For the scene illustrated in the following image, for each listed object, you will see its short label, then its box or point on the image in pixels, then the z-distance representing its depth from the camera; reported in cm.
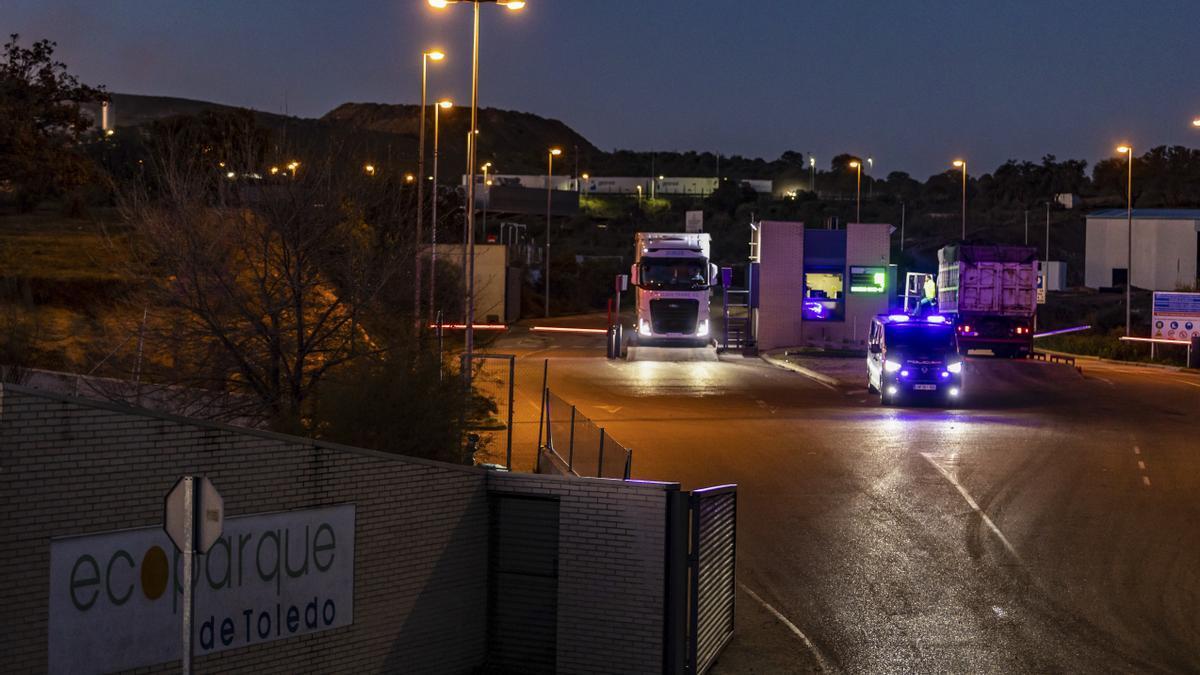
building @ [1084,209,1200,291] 9344
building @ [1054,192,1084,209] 13888
